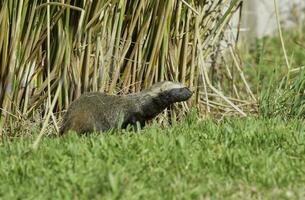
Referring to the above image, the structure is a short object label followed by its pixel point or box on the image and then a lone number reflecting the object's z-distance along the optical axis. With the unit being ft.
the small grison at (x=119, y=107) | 38.88
